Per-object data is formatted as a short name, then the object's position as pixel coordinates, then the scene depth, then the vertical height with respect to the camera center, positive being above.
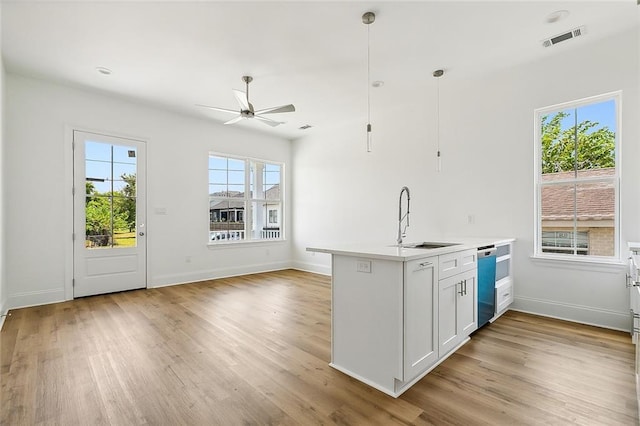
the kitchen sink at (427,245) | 2.99 -0.34
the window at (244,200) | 6.09 +0.26
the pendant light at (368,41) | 2.78 +1.79
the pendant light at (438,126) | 4.50 +1.31
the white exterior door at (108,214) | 4.51 -0.04
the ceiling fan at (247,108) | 3.68 +1.33
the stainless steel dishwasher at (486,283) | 3.07 -0.76
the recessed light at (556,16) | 2.79 +1.83
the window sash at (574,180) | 3.28 +0.37
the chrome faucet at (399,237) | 2.72 -0.23
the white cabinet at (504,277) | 3.49 -0.80
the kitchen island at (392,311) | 2.03 -0.73
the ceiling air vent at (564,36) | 3.08 +1.83
